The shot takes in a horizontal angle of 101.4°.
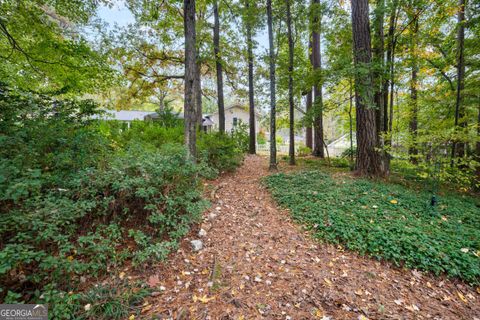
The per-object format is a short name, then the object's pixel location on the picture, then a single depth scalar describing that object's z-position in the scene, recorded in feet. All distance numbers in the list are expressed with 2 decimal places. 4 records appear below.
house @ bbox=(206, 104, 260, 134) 77.07
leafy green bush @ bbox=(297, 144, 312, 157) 32.64
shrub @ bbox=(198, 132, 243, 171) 18.10
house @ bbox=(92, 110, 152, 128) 71.77
